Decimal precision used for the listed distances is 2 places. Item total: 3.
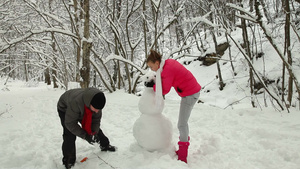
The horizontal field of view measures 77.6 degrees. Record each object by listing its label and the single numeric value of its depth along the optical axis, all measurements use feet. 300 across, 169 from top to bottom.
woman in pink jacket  8.64
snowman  9.20
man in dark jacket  7.84
